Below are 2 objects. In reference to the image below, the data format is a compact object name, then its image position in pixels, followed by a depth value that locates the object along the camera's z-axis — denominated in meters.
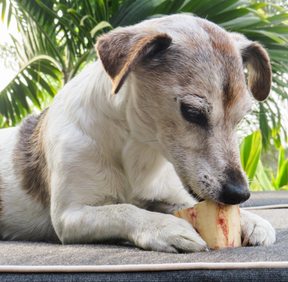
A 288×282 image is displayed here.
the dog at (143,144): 0.98
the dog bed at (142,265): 0.89
